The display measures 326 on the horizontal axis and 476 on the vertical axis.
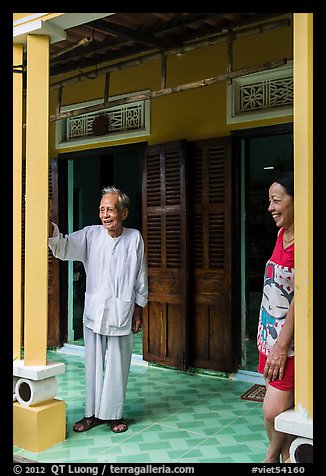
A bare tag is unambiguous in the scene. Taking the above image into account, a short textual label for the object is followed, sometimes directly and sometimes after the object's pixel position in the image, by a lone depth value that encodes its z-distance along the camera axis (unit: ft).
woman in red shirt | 8.49
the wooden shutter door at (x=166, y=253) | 17.25
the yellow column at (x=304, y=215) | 7.75
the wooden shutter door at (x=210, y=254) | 16.53
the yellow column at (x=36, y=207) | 11.10
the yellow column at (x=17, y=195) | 11.70
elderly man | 12.54
